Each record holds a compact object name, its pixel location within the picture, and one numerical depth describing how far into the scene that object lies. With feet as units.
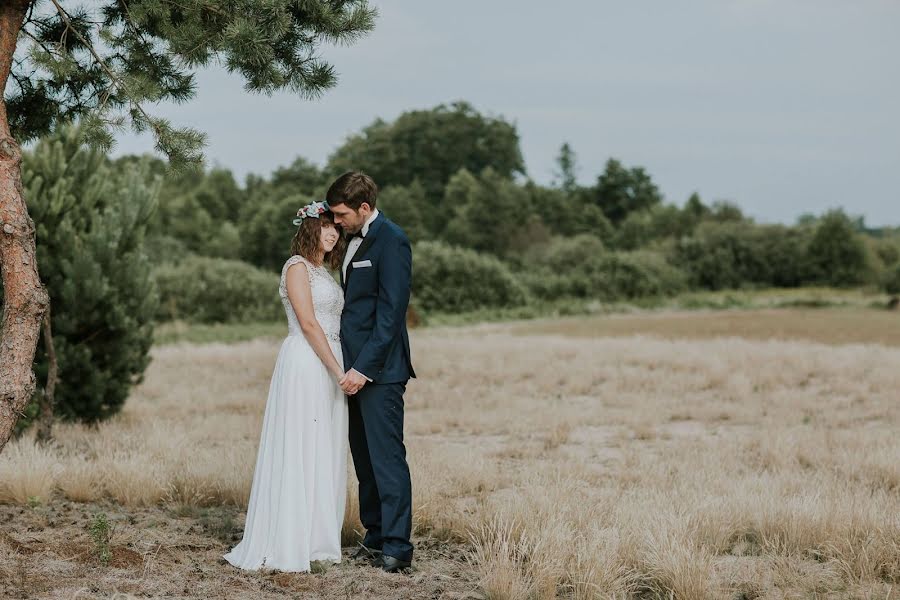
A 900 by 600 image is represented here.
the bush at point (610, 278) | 144.77
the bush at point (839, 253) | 152.87
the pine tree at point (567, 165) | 263.08
